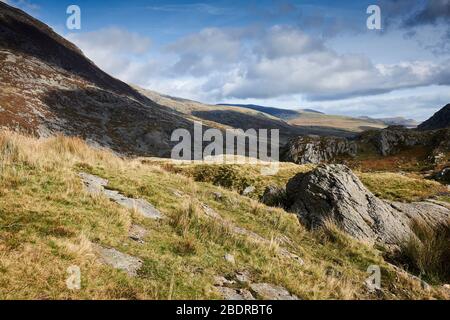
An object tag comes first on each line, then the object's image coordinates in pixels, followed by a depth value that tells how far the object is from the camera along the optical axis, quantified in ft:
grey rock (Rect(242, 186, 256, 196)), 82.38
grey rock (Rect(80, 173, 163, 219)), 38.91
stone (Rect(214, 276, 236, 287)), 27.50
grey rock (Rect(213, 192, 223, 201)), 55.59
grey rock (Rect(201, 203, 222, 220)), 44.20
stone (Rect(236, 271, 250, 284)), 28.54
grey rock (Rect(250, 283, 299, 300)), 27.09
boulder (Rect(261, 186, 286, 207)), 66.13
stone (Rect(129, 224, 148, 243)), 32.20
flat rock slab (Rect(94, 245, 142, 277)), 26.48
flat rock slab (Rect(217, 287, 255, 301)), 25.93
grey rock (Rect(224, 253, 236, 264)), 31.90
